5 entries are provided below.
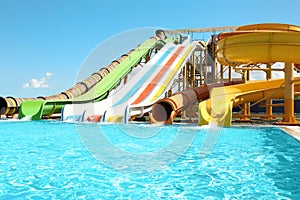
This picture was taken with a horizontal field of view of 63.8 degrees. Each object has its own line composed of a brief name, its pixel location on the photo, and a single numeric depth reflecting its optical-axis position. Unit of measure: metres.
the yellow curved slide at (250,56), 6.10
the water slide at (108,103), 7.96
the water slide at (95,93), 8.92
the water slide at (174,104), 7.35
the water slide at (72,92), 9.38
